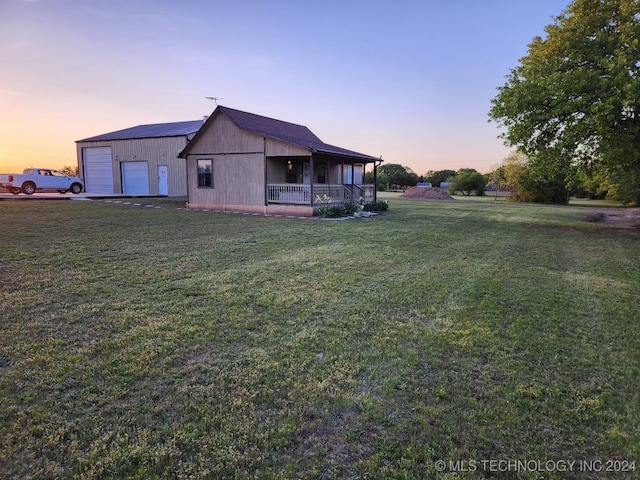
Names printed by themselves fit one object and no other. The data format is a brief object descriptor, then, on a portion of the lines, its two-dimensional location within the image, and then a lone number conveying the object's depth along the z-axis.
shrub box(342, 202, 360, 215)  17.22
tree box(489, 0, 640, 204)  10.97
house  16.70
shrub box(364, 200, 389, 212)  19.83
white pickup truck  22.30
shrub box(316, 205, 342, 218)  16.00
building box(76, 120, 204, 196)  25.92
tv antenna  26.77
